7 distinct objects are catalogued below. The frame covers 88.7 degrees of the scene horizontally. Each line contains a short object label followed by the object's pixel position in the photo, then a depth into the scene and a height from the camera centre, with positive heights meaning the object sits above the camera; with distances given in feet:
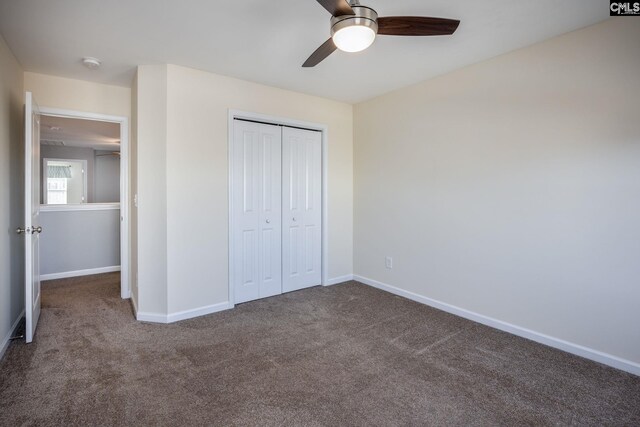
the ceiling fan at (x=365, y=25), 5.47 +3.34
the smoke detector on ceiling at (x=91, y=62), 9.40 +4.45
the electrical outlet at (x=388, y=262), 12.92 -1.98
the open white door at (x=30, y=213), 8.27 +0.02
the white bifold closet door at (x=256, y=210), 11.55 +0.11
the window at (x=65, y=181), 23.93 +2.44
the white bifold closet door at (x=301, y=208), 12.79 +0.20
